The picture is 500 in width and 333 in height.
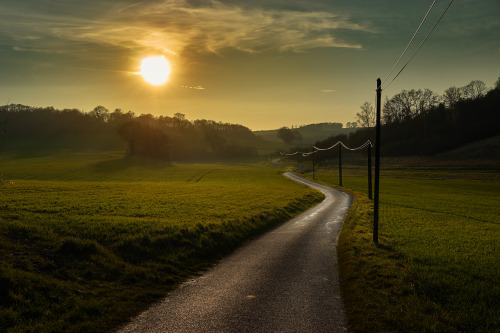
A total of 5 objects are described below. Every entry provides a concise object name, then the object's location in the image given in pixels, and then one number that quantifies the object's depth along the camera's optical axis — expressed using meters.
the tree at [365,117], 189.98
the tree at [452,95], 159.68
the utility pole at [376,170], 19.53
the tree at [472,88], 158.00
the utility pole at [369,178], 41.94
